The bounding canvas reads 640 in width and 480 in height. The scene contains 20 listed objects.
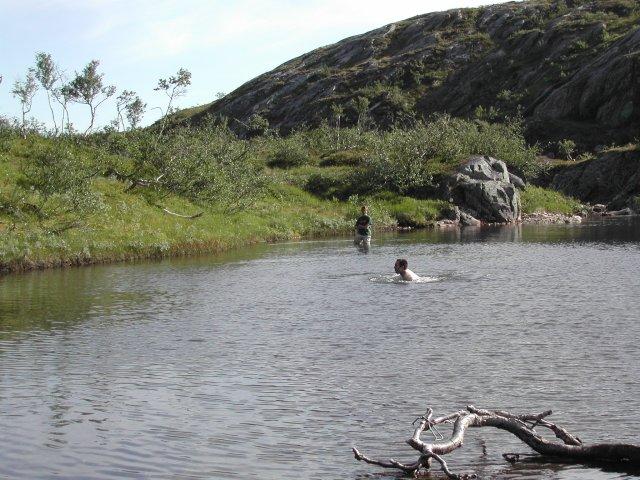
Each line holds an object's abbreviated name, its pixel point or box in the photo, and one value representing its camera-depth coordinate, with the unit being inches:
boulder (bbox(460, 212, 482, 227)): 3309.5
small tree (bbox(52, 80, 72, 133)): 3154.5
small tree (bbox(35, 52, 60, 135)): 3235.7
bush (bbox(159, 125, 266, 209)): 2501.2
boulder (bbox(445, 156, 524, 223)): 3398.1
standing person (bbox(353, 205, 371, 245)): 2143.5
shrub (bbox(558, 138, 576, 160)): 4835.1
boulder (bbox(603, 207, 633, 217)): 3821.4
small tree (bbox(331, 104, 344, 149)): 7173.7
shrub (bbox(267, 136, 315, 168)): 3973.9
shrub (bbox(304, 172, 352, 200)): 3417.8
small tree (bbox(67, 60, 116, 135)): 3093.0
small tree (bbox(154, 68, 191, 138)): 2804.9
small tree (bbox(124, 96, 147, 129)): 3002.0
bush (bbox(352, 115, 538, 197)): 3472.0
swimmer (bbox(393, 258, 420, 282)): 1445.6
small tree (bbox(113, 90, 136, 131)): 3046.3
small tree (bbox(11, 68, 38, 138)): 3366.1
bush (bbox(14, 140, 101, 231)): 1911.9
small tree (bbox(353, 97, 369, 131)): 6640.3
